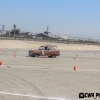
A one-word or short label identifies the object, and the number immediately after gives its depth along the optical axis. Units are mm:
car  35425
